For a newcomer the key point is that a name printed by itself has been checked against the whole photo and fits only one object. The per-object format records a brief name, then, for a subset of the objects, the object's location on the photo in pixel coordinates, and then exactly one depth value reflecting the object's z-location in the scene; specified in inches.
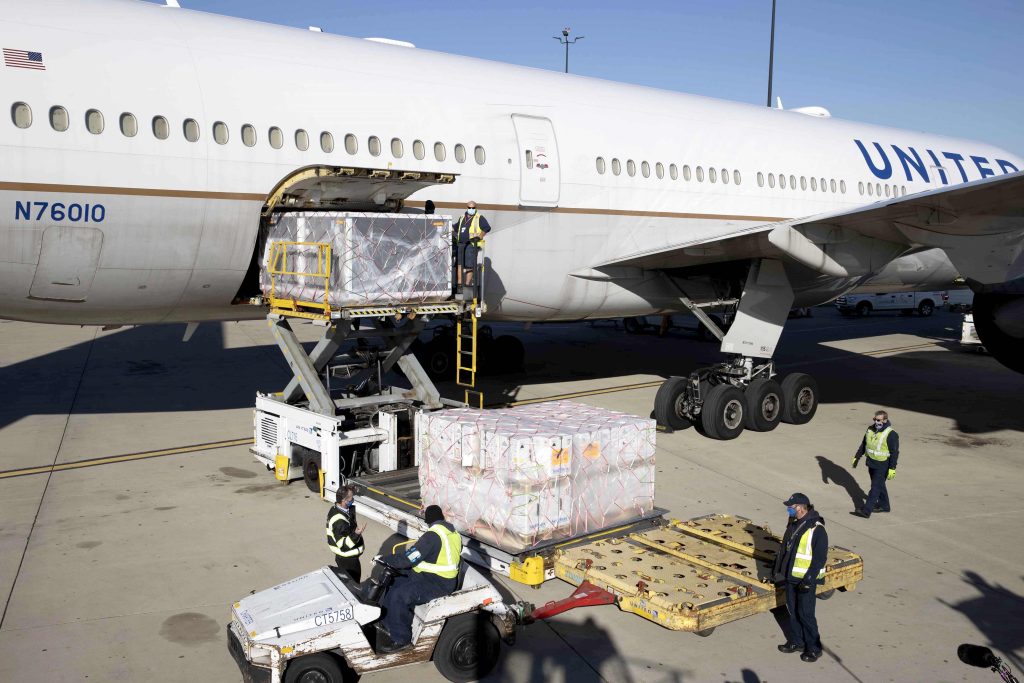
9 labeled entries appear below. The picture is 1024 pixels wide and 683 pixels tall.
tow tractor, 276.5
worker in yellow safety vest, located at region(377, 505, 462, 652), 283.1
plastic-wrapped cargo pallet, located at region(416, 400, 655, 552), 362.9
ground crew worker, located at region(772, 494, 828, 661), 306.2
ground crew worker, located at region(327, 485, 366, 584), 324.5
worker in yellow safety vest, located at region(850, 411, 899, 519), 447.2
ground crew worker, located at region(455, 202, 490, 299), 510.6
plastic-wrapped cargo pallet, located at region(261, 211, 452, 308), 454.9
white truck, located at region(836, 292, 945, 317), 1389.0
